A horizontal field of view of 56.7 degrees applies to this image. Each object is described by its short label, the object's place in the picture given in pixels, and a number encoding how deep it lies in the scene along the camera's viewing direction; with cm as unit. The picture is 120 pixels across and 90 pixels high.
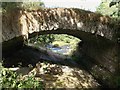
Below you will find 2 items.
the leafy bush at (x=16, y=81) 279
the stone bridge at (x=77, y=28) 330
